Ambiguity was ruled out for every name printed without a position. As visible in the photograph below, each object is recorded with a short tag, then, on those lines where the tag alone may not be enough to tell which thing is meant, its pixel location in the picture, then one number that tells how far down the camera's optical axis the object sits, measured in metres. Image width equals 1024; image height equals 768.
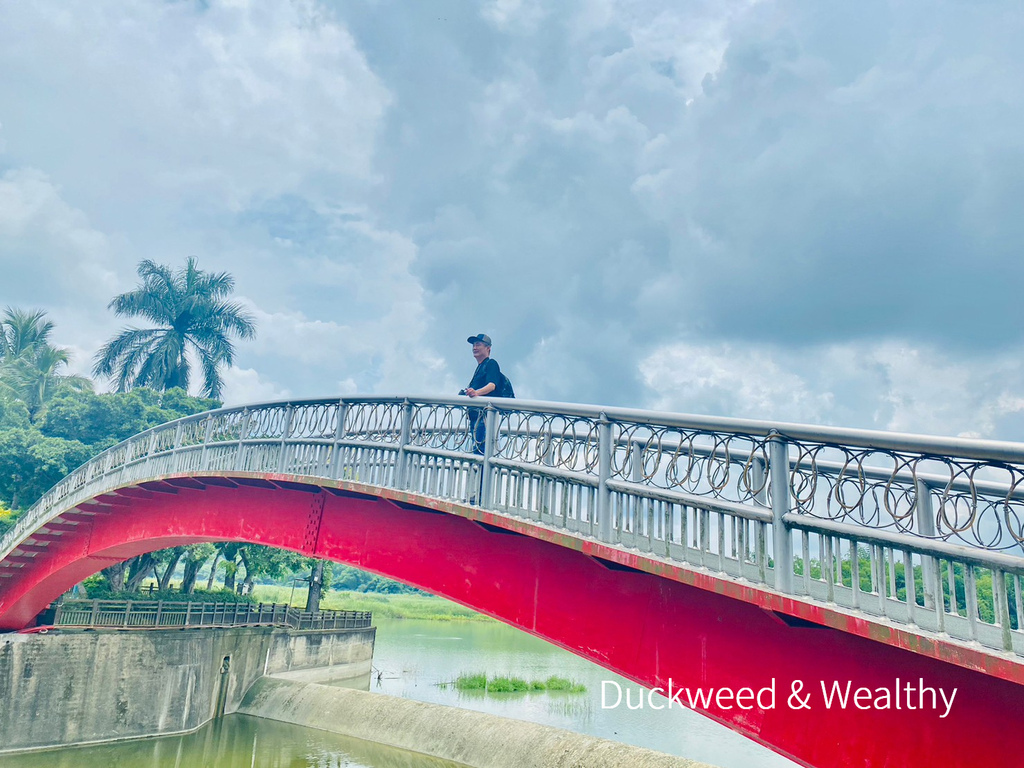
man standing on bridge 7.38
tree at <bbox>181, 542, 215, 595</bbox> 28.62
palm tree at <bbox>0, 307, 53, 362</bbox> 39.62
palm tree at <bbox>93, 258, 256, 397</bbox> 33.91
